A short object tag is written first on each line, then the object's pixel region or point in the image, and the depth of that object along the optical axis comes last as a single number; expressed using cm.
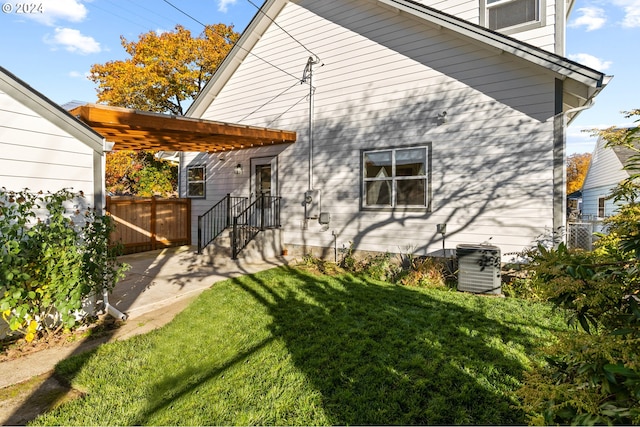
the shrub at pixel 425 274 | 646
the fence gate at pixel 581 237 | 751
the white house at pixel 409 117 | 619
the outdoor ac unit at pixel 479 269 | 593
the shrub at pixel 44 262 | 340
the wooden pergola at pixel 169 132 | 564
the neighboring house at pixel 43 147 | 384
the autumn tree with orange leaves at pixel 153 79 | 1880
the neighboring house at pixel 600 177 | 1539
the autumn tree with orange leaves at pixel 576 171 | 3638
